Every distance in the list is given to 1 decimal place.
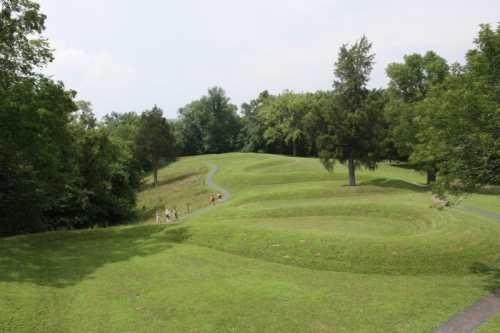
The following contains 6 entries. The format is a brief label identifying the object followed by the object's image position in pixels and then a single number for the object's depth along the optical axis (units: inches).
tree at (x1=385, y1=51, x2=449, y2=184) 2050.9
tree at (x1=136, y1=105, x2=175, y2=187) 2810.0
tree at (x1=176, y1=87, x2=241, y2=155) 4746.6
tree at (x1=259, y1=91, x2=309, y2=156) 3924.7
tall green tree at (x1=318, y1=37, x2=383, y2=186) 1583.4
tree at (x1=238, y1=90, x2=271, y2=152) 4468.5
